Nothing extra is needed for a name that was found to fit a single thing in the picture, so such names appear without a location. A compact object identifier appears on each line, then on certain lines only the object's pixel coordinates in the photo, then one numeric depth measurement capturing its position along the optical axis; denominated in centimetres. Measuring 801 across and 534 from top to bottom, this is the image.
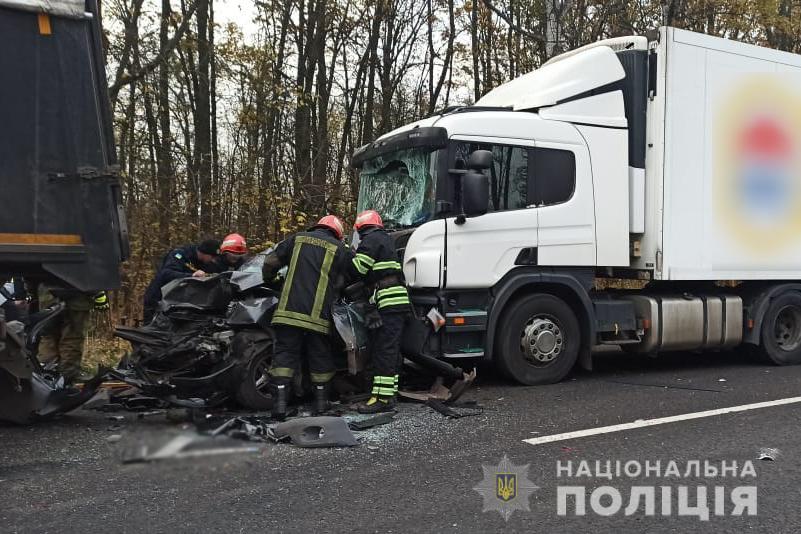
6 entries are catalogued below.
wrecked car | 525
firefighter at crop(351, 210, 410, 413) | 548
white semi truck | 607
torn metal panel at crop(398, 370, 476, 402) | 576
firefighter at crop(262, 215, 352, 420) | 520
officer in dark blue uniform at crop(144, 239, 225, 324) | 685
